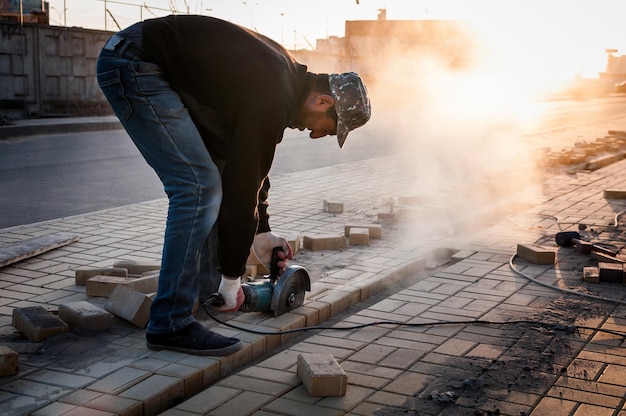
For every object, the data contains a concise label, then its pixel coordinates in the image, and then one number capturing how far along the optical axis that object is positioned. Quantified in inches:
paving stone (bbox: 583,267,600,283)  227.0
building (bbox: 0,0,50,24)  1002.7
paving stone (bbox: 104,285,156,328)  174.9
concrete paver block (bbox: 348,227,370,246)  274.1
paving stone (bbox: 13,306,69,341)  165.9
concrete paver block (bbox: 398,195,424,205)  358.6
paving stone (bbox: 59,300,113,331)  172.7
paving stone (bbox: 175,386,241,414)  133.7
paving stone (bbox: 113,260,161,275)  216.5
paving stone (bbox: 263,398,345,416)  133.0
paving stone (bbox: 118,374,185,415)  135.8
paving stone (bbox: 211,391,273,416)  132.6
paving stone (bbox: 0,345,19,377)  144.3
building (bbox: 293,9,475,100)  1555.1
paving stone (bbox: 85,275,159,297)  191.6
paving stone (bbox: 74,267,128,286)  210.1
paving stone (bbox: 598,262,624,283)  225.9
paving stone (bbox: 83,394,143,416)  130.6
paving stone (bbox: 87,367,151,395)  139.6
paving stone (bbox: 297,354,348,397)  138.9
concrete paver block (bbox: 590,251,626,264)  249.0
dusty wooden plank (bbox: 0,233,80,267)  232.1
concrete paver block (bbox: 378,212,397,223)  322.3
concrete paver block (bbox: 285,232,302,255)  251.8
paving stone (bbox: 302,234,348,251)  263.7
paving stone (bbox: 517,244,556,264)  247.1
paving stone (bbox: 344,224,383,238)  285.3
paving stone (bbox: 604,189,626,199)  386.6
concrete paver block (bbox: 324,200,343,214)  339.0
